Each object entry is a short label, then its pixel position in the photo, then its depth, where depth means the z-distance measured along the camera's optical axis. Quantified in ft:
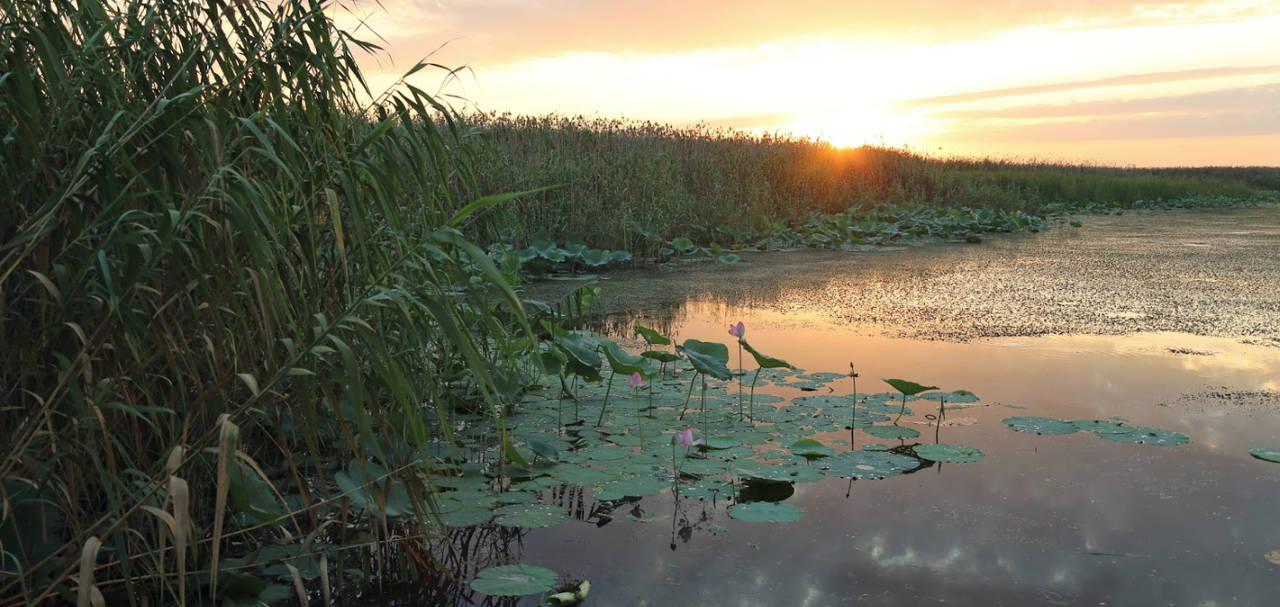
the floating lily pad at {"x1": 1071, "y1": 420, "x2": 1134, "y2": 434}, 8.69
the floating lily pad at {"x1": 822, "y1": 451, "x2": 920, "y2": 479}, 7.60
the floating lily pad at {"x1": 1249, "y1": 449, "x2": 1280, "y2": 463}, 7.91
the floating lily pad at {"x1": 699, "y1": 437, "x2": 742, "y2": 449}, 8.06
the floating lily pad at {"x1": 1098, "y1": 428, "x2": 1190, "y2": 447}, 8.42
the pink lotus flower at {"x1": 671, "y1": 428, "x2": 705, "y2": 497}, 7.09
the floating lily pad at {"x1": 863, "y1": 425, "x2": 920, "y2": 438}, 8.66
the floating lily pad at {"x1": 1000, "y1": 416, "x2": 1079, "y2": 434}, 8.72
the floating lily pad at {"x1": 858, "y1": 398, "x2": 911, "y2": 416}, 9.45
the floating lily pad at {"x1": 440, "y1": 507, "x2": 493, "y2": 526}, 6.35
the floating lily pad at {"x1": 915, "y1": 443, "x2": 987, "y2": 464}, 7.89
